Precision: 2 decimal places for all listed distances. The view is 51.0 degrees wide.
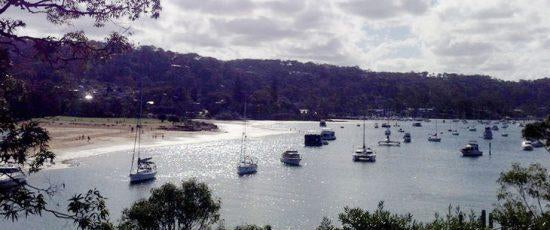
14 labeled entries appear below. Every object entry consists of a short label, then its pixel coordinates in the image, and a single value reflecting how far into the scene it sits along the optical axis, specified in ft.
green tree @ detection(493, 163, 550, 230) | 74.37
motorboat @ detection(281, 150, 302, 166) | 339.57
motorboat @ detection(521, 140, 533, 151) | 487.61
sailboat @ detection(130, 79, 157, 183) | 246.88
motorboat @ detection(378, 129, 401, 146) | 533.14
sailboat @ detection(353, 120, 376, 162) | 372.58
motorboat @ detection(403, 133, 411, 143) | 568.08
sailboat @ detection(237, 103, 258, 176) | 283.18
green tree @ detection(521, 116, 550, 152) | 92.59
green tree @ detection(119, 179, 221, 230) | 74.79
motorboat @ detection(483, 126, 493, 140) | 615.08
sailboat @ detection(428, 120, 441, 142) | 585.83
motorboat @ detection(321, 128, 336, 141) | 577.43
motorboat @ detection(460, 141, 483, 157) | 417.69
